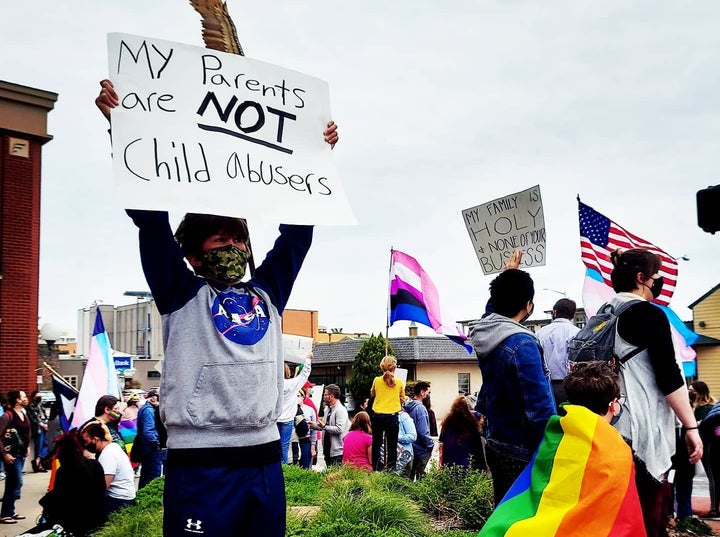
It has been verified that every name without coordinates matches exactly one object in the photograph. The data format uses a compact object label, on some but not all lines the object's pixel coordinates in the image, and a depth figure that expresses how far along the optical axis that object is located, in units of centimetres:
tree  3975
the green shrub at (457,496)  719
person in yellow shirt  1177
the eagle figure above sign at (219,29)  336
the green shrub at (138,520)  679
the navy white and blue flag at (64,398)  1017
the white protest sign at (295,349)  1324
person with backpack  410
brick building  1755
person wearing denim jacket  414
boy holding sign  266
